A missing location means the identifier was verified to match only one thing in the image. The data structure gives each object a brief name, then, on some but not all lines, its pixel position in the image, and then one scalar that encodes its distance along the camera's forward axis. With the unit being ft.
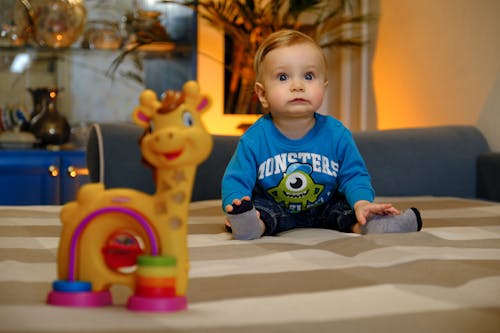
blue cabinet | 10.98
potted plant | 10.93
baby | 5.35
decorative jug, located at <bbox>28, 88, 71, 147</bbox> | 11.79
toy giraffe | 2.79
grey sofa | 7.73
